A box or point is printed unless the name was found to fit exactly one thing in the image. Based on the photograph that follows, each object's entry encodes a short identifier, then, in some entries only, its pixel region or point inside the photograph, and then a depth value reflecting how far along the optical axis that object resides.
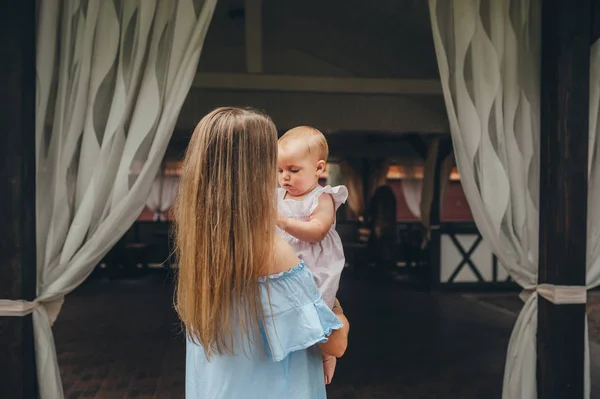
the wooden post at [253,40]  4.38
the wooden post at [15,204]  2.36
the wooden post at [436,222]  8.70
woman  1.13
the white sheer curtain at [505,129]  2.72
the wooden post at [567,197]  2.66
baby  1.49
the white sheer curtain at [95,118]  2.42
